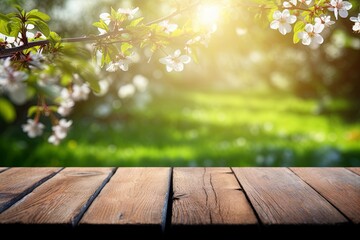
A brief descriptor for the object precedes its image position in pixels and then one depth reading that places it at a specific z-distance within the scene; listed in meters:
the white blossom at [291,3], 1.75
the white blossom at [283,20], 1.68
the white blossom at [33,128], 2.27
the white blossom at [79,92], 2.56
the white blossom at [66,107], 2.46
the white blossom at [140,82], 6.25
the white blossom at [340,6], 1.63
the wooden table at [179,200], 1.29
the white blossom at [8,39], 1.69
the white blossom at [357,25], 1.69
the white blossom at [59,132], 2.42
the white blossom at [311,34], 1.69
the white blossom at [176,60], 1.73
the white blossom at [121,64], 1.72
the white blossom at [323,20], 1.69
